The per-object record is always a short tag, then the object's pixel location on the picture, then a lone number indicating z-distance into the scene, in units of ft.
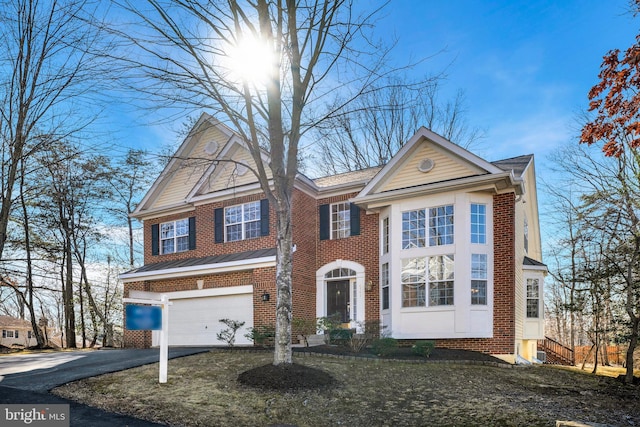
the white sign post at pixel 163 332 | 29.99
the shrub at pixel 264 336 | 47.60
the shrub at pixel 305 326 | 49.25
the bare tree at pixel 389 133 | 96.99
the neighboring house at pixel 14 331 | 139.23
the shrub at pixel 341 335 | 47.42
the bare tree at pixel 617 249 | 41.65
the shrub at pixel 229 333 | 48.65
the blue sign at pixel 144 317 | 28.32
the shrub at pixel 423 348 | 40.68
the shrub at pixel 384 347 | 41.16
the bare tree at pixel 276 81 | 33.35
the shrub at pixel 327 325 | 47.68
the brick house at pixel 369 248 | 46.01
